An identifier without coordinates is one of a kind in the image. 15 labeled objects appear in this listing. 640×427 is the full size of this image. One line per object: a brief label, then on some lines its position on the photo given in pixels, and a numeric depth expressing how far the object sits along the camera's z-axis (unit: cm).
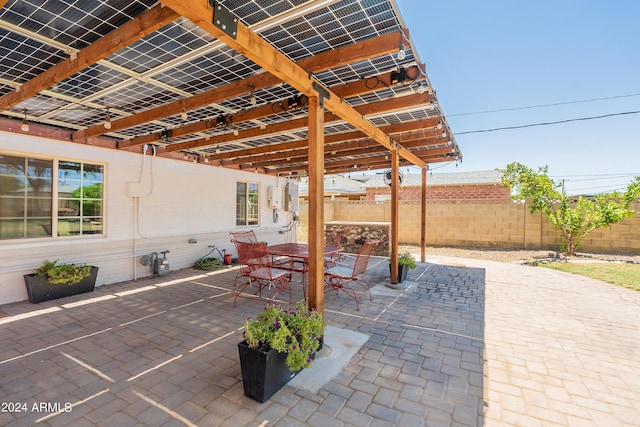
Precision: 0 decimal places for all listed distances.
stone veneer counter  877
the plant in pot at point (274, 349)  208
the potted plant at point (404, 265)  557
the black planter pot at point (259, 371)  206
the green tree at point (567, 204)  803
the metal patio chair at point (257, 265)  412
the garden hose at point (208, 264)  675
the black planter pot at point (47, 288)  427
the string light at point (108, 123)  389
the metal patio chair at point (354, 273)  427
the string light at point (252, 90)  299
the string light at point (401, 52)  225
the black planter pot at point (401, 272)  557
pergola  202
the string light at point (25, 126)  400
